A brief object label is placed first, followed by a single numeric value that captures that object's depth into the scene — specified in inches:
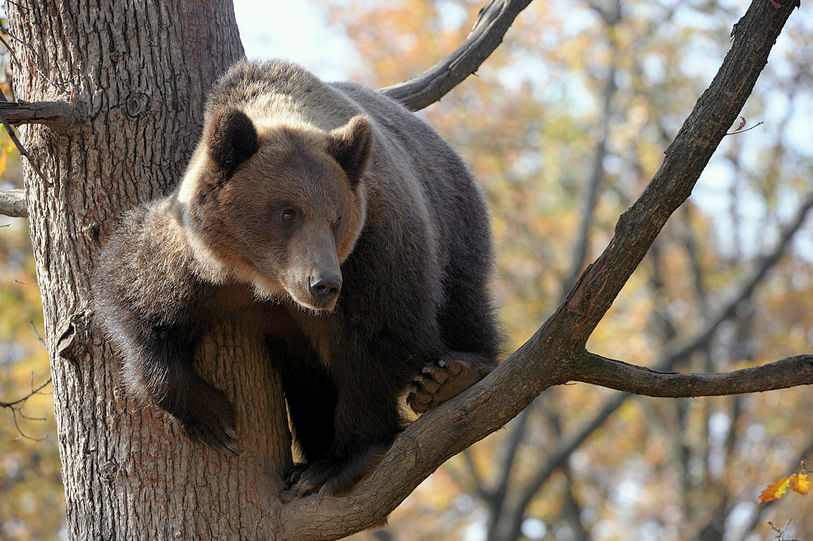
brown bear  286.0
